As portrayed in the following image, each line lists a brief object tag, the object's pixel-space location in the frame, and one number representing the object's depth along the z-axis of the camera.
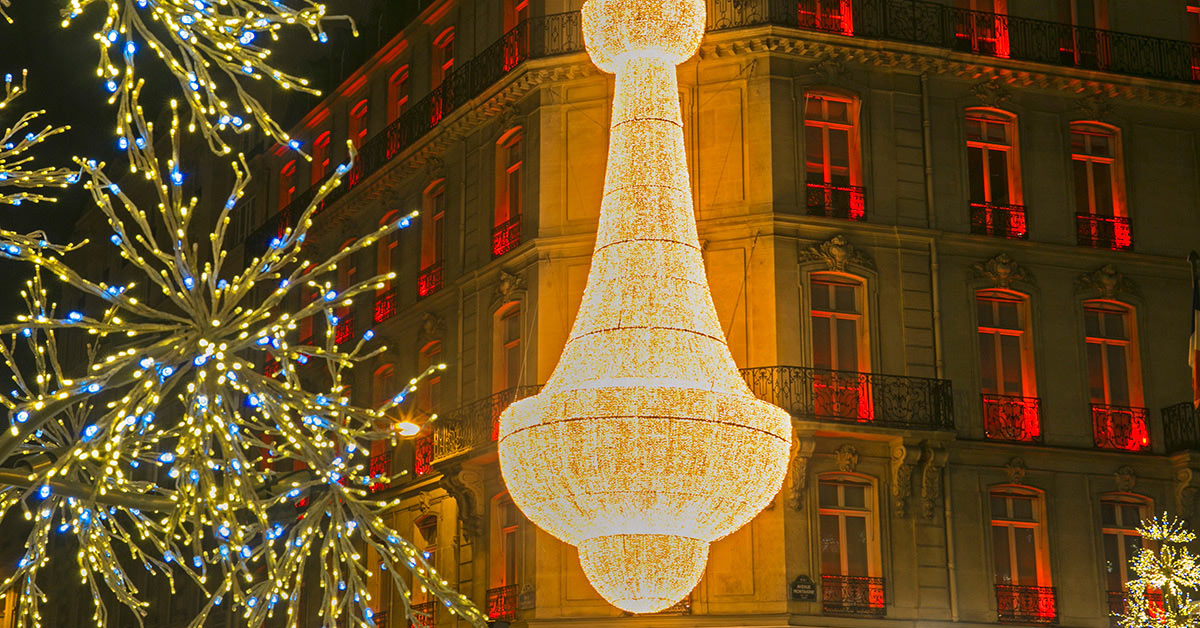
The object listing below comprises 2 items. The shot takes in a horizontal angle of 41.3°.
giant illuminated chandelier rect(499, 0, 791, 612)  15.52
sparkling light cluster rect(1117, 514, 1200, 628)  21.42
